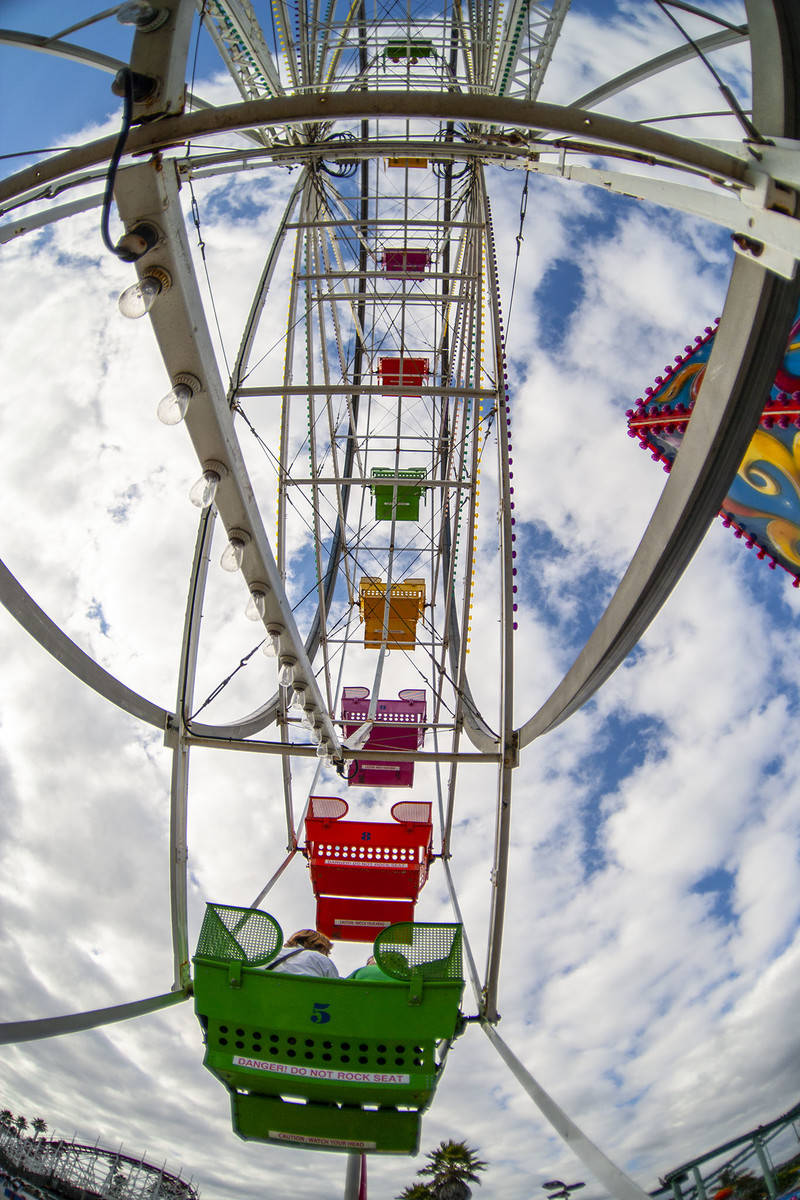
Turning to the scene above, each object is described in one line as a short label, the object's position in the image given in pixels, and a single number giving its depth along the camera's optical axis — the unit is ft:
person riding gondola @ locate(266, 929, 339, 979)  14.88
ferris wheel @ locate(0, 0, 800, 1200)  10.67
